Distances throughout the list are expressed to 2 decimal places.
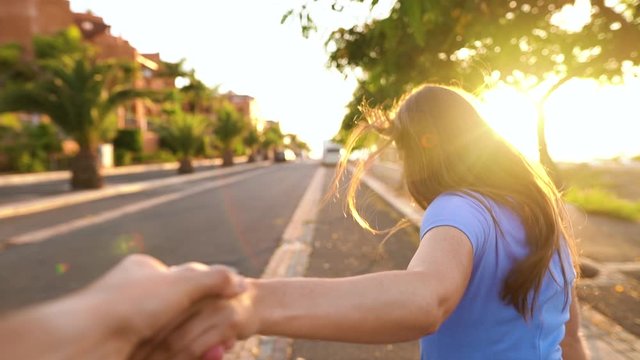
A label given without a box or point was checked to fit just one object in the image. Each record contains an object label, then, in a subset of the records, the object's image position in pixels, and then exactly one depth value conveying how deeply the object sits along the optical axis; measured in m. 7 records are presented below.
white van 58.09
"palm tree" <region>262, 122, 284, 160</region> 103.78
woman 0.86
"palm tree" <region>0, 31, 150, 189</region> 19.38
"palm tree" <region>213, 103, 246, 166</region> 52.94
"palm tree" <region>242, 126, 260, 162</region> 76.99
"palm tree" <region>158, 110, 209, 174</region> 34.91
